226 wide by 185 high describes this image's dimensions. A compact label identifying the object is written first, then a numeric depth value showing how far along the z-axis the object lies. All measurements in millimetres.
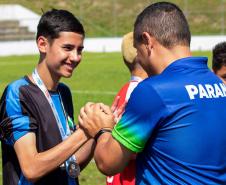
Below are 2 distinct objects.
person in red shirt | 5100
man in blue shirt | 3361
